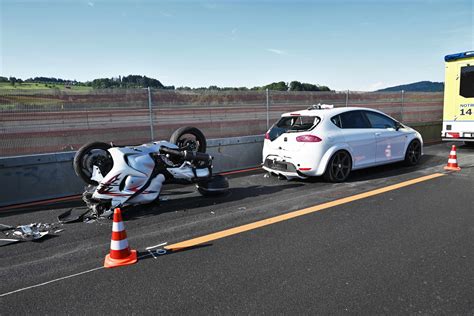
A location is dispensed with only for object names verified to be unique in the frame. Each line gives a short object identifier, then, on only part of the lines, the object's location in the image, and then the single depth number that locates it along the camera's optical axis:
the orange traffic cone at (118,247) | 3.80
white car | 7.06
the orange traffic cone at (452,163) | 8.40
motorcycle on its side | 5.35
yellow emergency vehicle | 11.38
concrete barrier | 6.37
